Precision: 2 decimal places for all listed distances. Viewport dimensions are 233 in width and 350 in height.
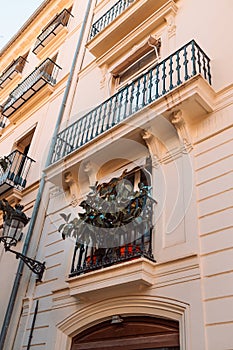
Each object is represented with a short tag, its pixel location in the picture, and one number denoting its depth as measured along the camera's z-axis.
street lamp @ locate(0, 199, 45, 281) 5.84
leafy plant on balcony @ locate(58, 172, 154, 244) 4.78
